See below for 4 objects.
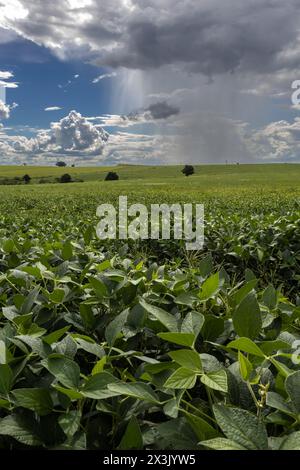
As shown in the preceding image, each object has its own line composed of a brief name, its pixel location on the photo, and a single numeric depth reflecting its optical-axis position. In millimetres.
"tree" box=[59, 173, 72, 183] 84812
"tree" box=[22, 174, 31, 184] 89875
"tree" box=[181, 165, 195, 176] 99562
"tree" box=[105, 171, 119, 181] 89562
